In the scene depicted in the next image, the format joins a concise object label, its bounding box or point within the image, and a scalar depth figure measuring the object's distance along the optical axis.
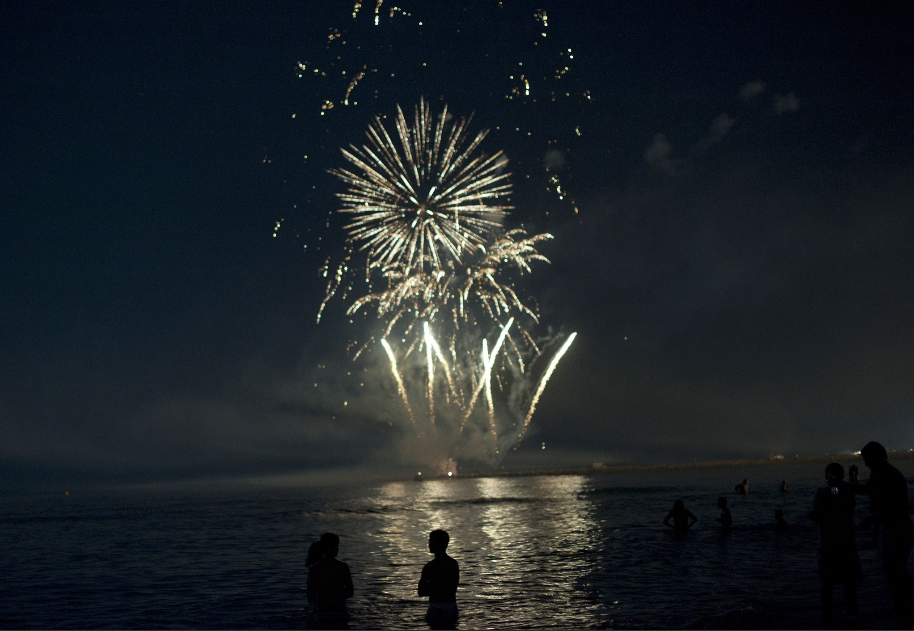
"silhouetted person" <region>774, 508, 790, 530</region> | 28.17
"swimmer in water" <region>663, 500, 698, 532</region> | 29.11
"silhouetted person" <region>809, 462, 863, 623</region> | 10.80
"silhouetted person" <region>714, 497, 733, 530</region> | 29.02
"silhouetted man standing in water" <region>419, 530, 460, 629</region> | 10.09
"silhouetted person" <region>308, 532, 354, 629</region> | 10.34
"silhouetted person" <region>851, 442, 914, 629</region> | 9.52
